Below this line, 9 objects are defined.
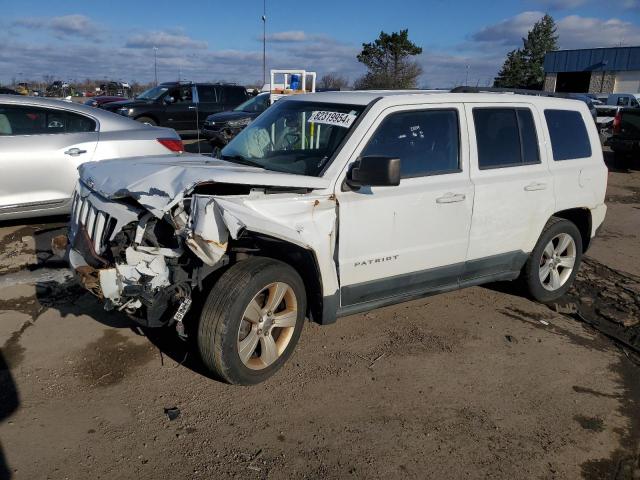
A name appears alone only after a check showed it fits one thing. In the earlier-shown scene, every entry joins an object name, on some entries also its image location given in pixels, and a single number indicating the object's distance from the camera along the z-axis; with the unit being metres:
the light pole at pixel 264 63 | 25.98
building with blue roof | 50.12
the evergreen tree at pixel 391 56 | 31.59
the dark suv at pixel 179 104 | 17.22
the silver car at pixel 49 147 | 6.01
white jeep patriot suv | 3.26
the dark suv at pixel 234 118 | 14.33
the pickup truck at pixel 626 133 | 14.34
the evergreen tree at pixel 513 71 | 63.59
